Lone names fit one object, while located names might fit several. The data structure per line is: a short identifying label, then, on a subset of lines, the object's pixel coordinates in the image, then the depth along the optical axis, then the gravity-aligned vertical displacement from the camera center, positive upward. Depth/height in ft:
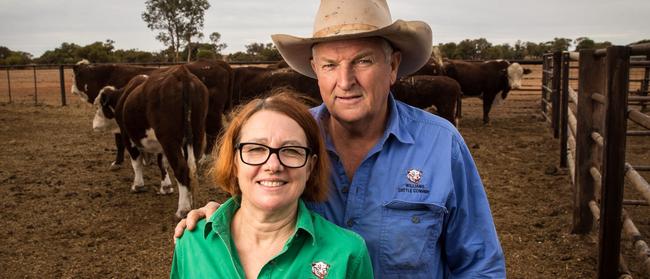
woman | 5.49 -1.46
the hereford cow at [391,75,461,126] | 35.58 -1.13
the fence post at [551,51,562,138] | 33.88 -1.09
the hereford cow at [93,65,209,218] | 19.42 -1.54
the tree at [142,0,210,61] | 124.98 +12.85
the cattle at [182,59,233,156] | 29.76 -0.60
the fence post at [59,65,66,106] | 54.03 -0.90
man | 6.36 -1.11
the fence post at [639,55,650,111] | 39.52 -0.66
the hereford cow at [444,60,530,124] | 46.44 -0.20
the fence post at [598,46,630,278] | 11.84 -1.73
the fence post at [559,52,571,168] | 26.17 -1.77
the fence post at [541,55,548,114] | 44.09 -0.54
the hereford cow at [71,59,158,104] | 37.01 +0.02
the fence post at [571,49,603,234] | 16.56 -2.03
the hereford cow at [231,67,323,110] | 34.22 -0.39
